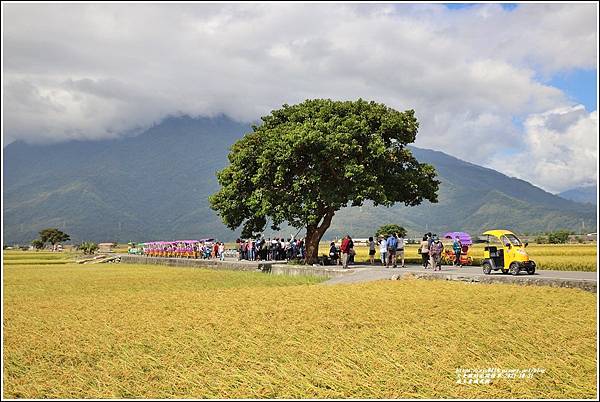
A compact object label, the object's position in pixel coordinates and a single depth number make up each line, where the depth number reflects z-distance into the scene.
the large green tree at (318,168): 27.92
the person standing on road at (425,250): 25.61
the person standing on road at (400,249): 27.31
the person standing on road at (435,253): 23.69
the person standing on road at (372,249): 28.93
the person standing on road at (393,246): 25.42
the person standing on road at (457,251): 27.29
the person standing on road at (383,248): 27.27
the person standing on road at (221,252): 39.12
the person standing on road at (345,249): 25.92
